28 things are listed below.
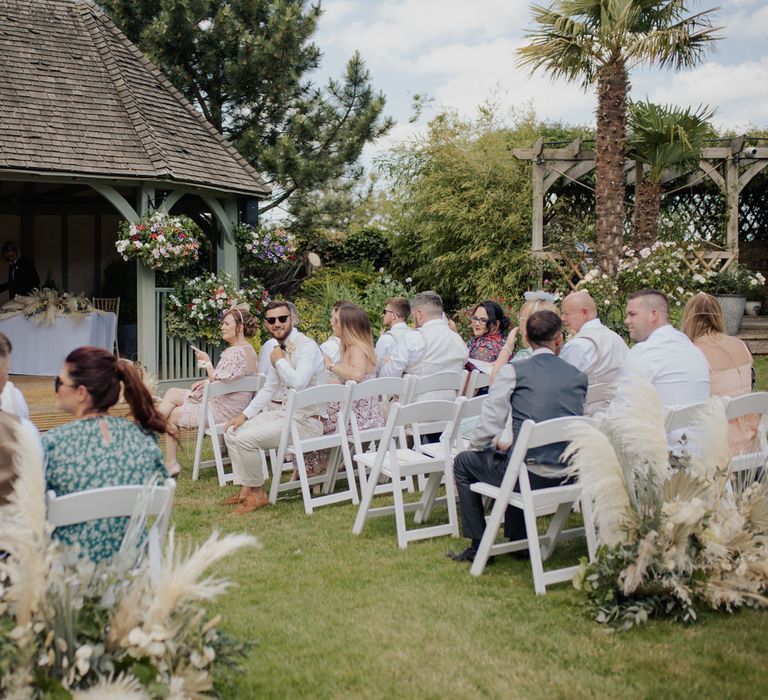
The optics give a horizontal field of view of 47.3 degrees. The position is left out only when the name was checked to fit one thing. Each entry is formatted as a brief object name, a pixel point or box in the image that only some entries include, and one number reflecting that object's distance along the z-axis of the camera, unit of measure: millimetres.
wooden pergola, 16797
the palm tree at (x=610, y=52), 14266
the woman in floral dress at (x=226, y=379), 7578
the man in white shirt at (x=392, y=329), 8039
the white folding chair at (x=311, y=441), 6484
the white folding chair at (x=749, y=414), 4844
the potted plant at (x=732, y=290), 15383
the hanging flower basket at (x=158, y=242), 11875
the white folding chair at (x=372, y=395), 6527
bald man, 6262
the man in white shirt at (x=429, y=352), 7914
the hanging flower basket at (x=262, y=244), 13766
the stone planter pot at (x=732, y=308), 15359
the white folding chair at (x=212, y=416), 7559
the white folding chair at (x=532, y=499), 4609
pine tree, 20000
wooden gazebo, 11789
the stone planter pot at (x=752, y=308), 18062
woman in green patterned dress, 3436
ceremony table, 12016
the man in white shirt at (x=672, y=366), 5363
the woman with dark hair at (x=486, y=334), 8383
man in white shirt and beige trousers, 6770
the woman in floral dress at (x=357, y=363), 7191
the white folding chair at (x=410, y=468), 5656
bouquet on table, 11953
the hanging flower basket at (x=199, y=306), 12586
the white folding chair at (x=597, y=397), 6316
